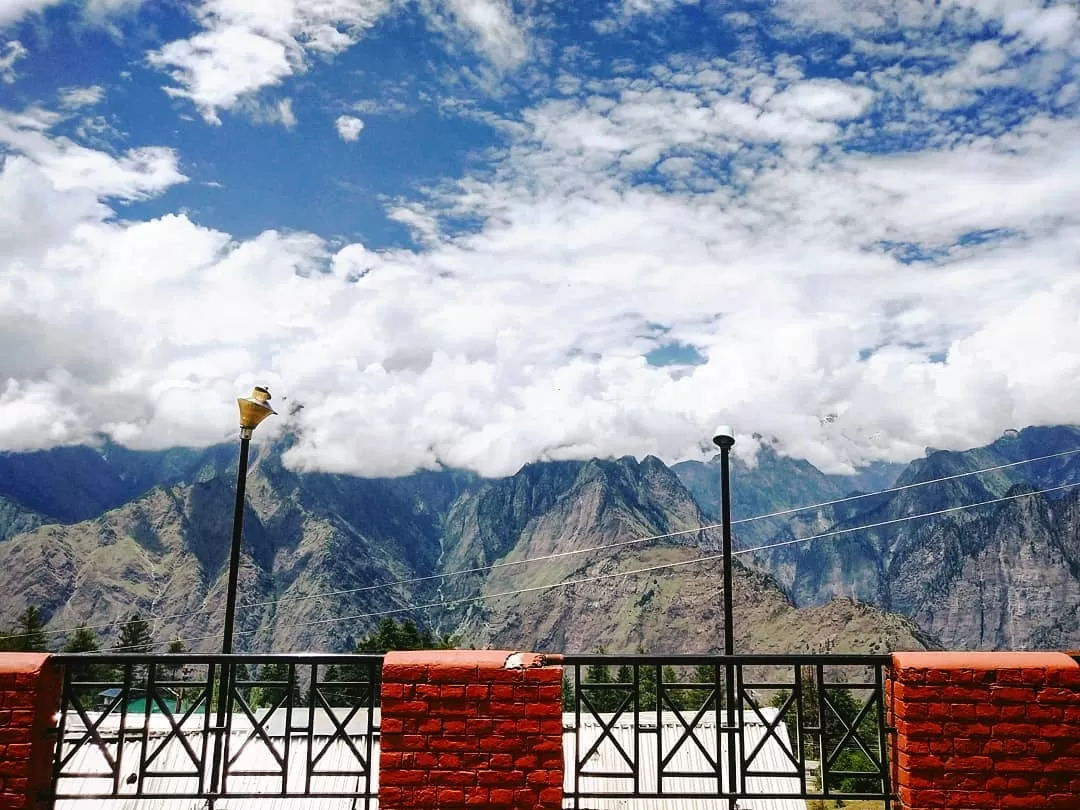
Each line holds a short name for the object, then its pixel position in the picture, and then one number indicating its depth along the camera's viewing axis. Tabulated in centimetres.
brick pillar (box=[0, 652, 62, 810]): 591
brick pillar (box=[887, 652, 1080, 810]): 575
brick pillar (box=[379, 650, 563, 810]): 581
